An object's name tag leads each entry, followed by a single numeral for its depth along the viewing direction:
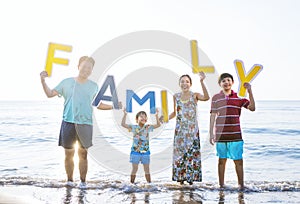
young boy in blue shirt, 5.52
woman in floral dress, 5.33
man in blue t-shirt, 5.14
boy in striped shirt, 5.15
